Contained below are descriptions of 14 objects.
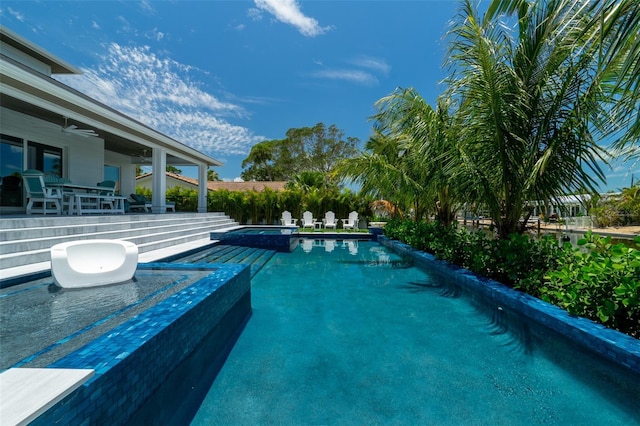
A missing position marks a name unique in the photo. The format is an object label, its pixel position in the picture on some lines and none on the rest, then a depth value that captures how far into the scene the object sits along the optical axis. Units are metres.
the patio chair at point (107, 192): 9.92
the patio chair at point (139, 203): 12.50
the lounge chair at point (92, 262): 3.76
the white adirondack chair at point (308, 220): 17.59
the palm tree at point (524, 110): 4.39
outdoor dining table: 8.28
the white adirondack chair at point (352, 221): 17.56
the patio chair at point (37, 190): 7.50
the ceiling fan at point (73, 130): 8.30
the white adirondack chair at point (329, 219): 17.39
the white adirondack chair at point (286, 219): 17.34
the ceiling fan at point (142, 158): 13.95
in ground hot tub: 11.05
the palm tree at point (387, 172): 8.33
